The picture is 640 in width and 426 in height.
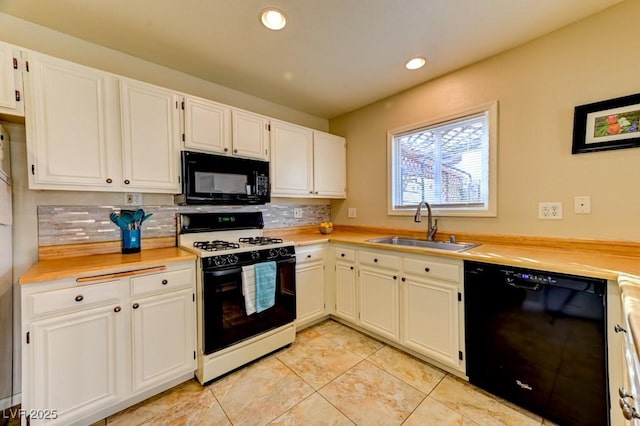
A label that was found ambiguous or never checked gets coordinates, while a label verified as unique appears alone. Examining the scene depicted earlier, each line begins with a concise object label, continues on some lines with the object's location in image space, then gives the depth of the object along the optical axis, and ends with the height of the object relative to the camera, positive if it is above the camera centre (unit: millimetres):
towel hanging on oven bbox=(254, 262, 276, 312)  2053 -596
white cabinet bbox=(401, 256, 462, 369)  1850 -763
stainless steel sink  2223 -334
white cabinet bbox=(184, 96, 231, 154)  2113 +723
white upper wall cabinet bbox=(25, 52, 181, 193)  1569 +557
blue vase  1941 -210
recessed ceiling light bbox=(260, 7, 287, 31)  1639 +1243
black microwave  2100 +273
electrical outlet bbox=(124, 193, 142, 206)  2047 +109
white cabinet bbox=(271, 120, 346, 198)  2711 +533
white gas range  1835 -631
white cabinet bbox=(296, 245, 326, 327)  2490 -736
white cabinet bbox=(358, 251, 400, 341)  2203 -749
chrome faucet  2451 -169
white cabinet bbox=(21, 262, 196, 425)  1350 -752
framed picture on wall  1601 +506
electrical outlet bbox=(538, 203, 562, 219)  1884 -40
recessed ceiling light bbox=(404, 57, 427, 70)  2175 +1230
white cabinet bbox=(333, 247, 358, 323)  2545 -756
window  2238 +414
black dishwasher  1329 -777
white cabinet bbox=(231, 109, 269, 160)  2377 +716
